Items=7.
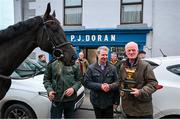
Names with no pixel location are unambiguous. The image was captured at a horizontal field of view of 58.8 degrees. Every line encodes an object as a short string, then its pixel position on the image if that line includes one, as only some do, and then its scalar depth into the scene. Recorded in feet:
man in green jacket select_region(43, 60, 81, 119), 8.00
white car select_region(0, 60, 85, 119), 10.58
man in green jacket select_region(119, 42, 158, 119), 6.95
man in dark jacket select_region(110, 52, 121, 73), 15.64
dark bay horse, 7.02
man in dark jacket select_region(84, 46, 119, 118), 7.84
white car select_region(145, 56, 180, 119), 8.29
